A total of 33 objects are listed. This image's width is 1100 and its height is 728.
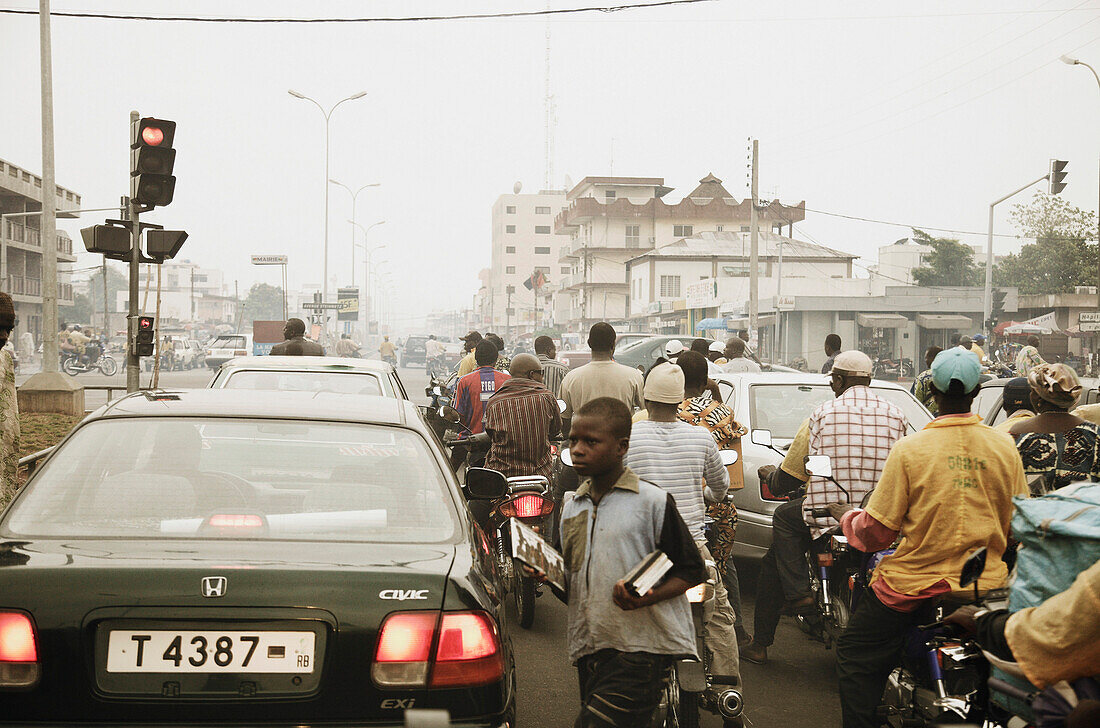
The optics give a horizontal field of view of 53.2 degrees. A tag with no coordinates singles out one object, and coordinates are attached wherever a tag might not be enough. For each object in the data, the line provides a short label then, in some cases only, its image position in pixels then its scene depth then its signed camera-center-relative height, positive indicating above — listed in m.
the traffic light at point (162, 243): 9.91 +0.67
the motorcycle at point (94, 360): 40.81 -1.67
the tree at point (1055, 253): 64.12 +4.52
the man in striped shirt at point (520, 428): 7.18 -0.70
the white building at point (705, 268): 69.81 +3.92
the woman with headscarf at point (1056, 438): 4.79 -0.49
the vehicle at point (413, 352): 69.31 -2.01
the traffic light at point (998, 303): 45.16 +1.00
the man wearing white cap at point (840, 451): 5.43 -0.63
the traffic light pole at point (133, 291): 9.72 +0.23
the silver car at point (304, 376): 7.93 -0.42
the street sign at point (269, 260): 52.38 +2.78
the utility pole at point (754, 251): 33.12 +2.22
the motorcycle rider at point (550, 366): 13.24 -0.54
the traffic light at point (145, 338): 9.86 -0.19
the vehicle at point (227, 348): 43.03 -1.21
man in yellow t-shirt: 3.81 -0.62
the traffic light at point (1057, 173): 26.25 +3.71
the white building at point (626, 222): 89.56 +8.39
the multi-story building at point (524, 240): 137.88 +10.31
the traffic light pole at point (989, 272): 40.75 +2.05
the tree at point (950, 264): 72.19 +4.16
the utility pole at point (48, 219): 17.83 +1.65
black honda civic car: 2.75 -0.74
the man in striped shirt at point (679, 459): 4.69 -0.58
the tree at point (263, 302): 151.50 +2.24
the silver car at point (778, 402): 7.84 -0.59
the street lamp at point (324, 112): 46.62 +9.27
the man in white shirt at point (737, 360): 11.43 -0.39
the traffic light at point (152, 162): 9.73 +1.38
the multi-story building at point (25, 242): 53.25 +3.95
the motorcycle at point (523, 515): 6.67 -1.19
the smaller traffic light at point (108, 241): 9.56 +0.67
